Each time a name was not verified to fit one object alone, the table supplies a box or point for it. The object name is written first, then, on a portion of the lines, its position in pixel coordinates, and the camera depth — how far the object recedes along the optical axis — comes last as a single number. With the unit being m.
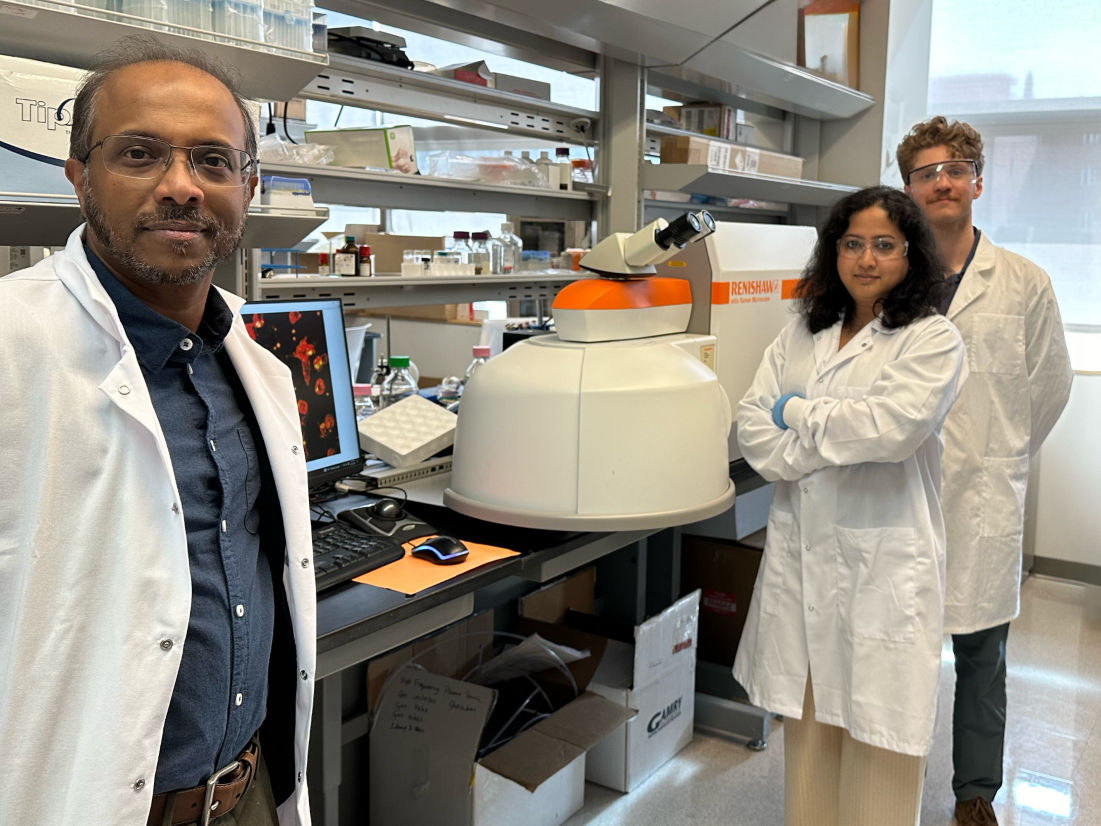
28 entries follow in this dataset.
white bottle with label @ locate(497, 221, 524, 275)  3.19
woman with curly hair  1.86
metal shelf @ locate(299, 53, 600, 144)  2.54
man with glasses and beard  0.88
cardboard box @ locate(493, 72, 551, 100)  3.06
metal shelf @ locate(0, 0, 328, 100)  1.31
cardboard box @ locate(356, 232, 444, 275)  3.29
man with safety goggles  2.27
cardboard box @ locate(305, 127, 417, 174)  2.63
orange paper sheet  1.52
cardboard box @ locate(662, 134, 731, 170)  3.31
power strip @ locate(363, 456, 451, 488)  2.07
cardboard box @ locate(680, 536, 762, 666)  2.90
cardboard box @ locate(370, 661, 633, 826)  2.06
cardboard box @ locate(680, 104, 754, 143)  3.89
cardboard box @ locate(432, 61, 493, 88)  2.89
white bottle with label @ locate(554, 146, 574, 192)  3.21
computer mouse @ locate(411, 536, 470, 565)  1.62
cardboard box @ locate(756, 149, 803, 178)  3.67
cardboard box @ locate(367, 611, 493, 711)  2.33
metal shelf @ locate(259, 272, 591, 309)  2.50
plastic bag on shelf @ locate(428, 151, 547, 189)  2.98
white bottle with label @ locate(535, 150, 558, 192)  3.17
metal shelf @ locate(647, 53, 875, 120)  3.35
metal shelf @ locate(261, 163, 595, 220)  2.52
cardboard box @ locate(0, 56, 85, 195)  1.33
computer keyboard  1.50
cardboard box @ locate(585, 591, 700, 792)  2.47
